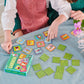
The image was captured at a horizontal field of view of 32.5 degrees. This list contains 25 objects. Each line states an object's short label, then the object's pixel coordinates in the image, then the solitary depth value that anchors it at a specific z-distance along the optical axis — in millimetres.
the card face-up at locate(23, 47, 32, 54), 1102
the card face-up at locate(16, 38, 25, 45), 1169
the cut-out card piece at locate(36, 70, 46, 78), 948
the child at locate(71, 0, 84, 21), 1661
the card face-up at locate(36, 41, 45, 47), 1150
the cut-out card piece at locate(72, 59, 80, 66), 1002
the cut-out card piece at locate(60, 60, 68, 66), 1010
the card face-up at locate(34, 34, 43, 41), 1206
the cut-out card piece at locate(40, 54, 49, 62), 1047
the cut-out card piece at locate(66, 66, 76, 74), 966
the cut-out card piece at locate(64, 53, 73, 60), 1048
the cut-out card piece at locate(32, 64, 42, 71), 993
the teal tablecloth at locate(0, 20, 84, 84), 923
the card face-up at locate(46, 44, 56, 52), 1111
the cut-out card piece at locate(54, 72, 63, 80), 938
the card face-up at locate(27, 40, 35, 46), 1159
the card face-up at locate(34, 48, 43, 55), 1092
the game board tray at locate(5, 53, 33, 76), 951
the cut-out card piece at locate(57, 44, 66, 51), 1112
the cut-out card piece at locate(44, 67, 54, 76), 961
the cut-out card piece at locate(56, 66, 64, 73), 973
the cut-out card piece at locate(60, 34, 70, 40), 1189
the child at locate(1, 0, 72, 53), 1180
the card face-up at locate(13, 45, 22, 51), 1122
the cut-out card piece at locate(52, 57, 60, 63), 1030
